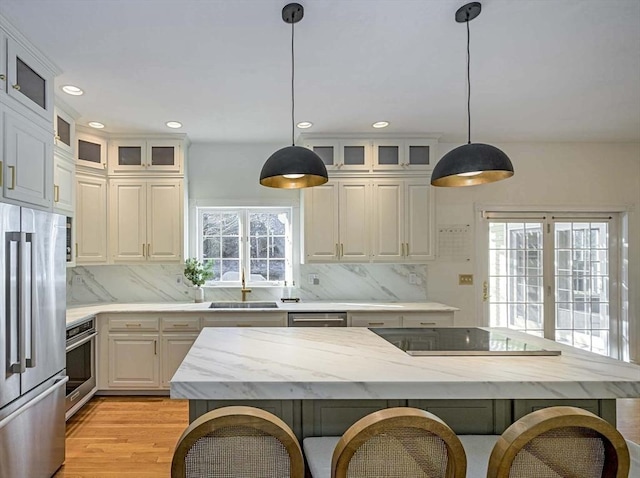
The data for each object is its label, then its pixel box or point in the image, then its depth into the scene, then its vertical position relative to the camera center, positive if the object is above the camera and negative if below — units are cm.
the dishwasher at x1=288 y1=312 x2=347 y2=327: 388 -70
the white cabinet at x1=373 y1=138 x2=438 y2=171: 425 +95
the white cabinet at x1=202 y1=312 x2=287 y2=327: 385 -70
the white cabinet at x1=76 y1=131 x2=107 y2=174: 389 +91
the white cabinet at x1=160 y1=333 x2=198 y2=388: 385 -98
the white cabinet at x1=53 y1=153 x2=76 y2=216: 336 +51
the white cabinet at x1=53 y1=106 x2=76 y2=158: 334 +96
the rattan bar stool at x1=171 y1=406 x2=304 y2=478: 106 -54
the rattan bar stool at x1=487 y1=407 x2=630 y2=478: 107 -55
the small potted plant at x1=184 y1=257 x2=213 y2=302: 429 -31
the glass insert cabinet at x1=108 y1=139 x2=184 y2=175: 415 +90
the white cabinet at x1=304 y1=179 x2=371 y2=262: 421 +25
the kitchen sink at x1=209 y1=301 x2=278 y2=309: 418 -63
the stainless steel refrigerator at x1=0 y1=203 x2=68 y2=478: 200 -52
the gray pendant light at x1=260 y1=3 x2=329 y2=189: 207 +44
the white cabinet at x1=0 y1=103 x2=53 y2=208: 224 +50
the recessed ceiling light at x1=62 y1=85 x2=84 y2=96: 302 +116
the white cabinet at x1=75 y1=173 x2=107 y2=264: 391 +25
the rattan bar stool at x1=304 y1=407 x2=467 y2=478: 106 -54
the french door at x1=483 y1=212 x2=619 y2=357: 461 -35
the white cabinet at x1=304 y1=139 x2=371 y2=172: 422 +96
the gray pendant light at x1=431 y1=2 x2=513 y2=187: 205 +44
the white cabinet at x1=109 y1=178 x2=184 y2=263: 413 +25
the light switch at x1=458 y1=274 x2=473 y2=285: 461 -38
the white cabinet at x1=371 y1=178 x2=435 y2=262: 424 +27
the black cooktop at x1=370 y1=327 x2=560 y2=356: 204 -54
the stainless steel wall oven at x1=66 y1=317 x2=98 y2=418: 325 -99
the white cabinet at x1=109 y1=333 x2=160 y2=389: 382 -108
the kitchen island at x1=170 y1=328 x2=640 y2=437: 159 -54
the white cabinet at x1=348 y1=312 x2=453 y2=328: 390 -71
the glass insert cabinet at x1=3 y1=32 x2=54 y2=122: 226 +99
